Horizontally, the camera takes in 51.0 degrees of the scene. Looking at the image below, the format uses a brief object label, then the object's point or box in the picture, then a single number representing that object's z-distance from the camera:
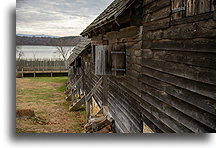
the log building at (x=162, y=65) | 2.10
